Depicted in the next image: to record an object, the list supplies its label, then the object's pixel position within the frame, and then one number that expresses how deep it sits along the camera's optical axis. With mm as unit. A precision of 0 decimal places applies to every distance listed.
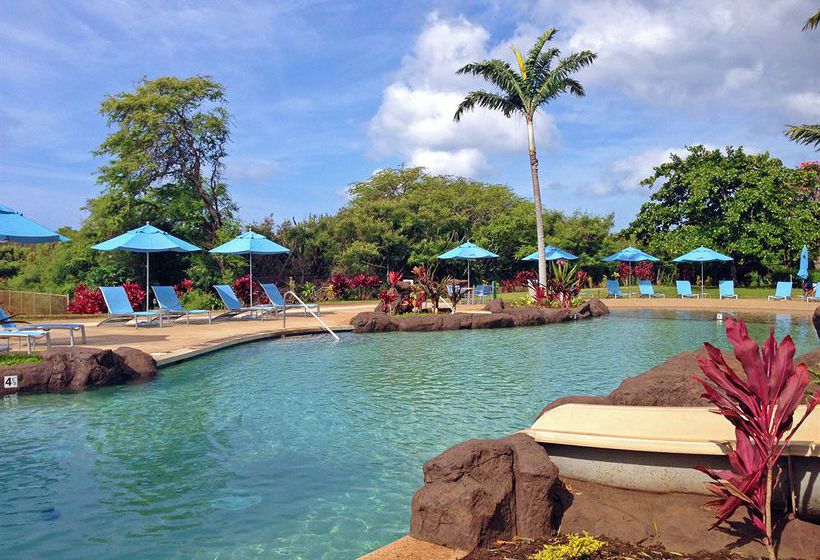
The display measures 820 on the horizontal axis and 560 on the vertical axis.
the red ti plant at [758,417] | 2711
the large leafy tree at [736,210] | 26672
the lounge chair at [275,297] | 16578
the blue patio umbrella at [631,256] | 26922
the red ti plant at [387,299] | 16484
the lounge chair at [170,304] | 14789
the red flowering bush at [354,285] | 24094
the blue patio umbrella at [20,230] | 10172
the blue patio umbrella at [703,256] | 24938
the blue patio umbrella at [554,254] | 25847
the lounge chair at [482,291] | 23188
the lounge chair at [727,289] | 22909
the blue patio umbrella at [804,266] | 23016
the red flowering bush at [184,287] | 20625
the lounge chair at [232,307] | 16156
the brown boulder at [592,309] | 17250
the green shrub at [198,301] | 19844
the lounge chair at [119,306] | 13844
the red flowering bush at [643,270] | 30438
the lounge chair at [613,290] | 23969
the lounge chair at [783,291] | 21641
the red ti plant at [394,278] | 17028
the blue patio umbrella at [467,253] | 23156
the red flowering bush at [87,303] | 17984
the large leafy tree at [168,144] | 21625
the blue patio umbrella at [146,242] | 15094
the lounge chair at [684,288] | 23912
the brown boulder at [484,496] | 2963
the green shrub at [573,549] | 2682
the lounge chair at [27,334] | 9031
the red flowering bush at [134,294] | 18302
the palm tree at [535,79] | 20906
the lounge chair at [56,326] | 10117
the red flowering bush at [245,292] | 20172
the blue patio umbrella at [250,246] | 17639
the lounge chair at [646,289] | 24062
